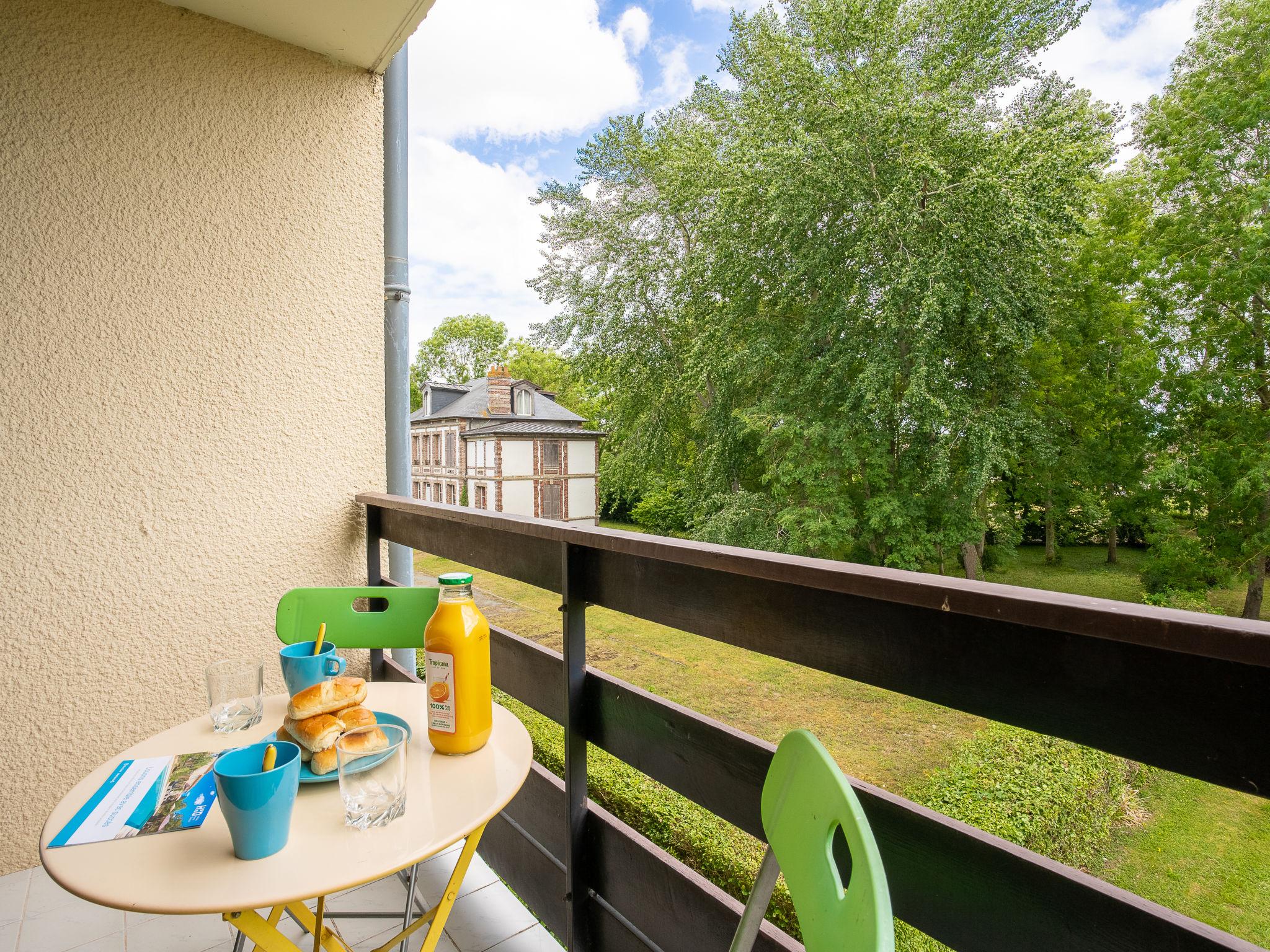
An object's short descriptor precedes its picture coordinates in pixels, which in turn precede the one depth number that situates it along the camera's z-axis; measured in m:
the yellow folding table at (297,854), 0.59
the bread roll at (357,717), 0.81
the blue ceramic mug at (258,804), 0.62
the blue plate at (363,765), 0.71
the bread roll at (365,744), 0.71
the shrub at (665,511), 15.49
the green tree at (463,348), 24.72
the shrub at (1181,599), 10.71
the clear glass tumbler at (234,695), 0.95
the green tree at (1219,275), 10.36
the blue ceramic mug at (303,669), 0.95
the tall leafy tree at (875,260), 9.81
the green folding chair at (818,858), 0.34
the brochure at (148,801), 0.70
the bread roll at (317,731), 0.79
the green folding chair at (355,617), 1.21
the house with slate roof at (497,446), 18.02
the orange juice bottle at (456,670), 0.83
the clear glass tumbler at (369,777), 0.71
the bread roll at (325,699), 0.81
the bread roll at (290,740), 0.80
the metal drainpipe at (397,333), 2.24
